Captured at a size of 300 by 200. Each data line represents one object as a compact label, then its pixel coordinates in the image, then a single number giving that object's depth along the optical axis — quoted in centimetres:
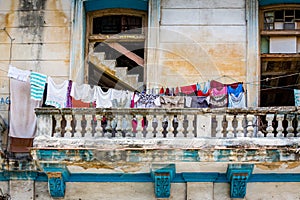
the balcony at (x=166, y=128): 1595
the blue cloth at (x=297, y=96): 1692
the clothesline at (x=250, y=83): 1739
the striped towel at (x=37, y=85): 1688
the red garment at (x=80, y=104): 1712
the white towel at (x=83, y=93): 1700
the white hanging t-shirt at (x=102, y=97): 1694
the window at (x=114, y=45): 1820
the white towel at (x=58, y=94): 1698
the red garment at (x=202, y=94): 1706
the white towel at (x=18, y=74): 1714
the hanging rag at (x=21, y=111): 1716
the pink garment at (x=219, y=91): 1697
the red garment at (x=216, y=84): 1712
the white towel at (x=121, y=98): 1700
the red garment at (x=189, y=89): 1712
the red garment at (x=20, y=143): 1720
